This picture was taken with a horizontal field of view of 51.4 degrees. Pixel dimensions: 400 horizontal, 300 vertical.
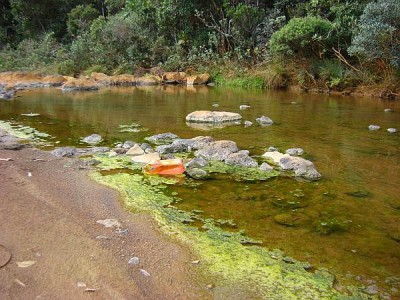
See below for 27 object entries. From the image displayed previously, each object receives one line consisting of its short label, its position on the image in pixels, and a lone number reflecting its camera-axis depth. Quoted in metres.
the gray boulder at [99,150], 5.21
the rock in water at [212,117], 7.57
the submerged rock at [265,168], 4.42
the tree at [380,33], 9.95
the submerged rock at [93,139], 5.90
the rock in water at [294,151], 5.12
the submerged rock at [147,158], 4.71
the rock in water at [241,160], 4.59
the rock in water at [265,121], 7.32
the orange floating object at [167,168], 4.30
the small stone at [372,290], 2.24
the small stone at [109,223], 3.02
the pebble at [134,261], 2.48
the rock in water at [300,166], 4.21
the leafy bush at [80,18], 24.55
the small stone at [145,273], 2.36
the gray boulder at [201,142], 5.36
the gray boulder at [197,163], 4.51
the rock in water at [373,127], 6.86
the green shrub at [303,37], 12.89
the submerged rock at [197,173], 4.23
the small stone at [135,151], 5.07
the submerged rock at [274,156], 4.78
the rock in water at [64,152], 5.05
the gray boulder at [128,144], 5.38
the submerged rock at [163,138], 5.91
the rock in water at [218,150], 4.86
